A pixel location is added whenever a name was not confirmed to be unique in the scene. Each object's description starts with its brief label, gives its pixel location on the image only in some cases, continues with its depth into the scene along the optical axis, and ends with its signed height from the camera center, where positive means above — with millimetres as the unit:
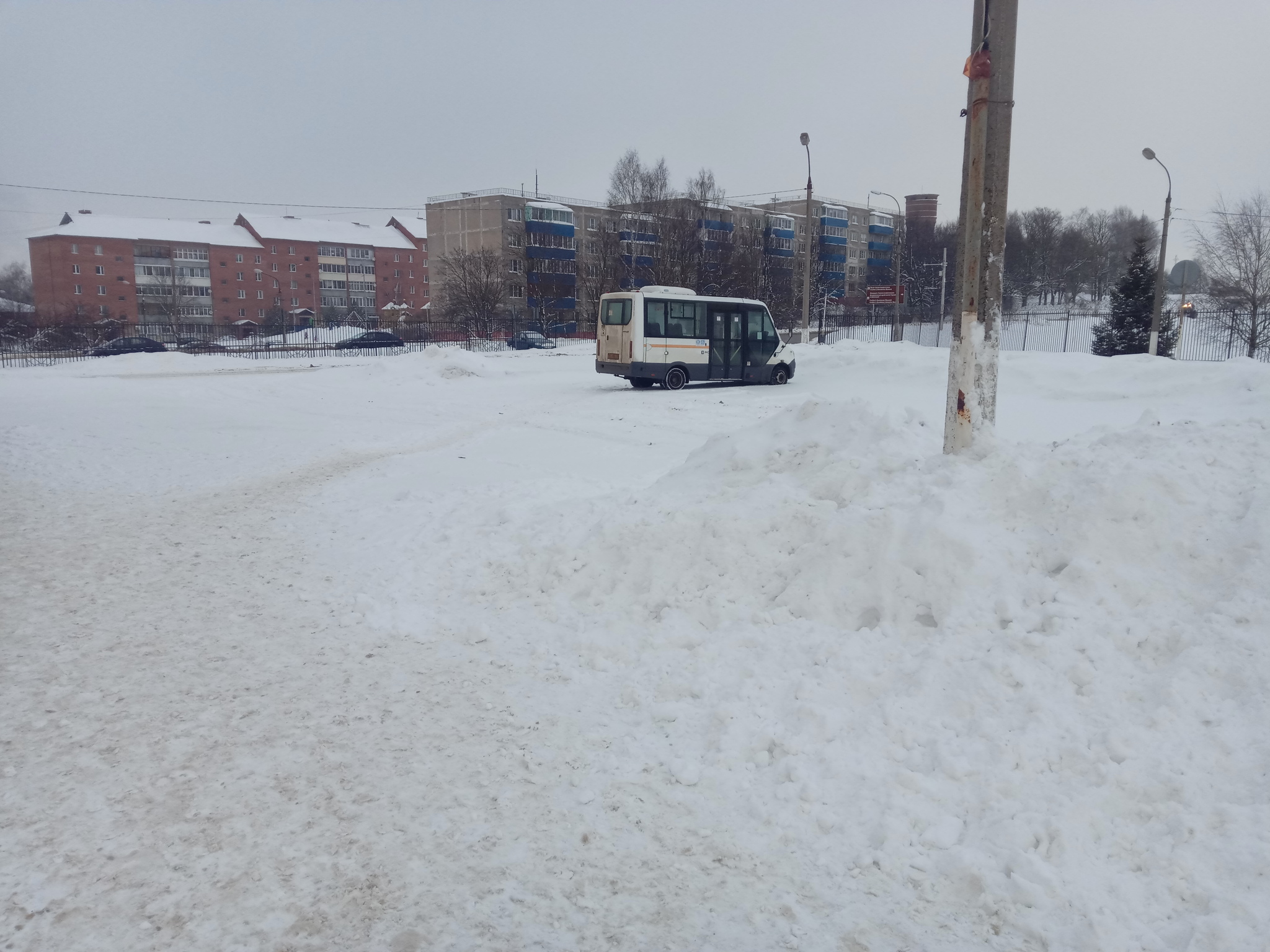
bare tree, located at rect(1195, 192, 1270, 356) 36688 +2830
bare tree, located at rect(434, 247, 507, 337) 60094 +3317
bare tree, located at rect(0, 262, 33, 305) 111688 +6429
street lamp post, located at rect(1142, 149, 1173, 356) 26703 +1671
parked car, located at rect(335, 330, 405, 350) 50938 -468
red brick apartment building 94562 +7654
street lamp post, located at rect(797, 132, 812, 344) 29797 +1802
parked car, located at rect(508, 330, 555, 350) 52875 -484
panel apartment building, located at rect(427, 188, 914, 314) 69688 +8890
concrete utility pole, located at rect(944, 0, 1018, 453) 6375 +953
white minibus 23406 -132
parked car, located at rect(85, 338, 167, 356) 47906 -822
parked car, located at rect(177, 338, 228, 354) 48031 -819
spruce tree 35031 +934
